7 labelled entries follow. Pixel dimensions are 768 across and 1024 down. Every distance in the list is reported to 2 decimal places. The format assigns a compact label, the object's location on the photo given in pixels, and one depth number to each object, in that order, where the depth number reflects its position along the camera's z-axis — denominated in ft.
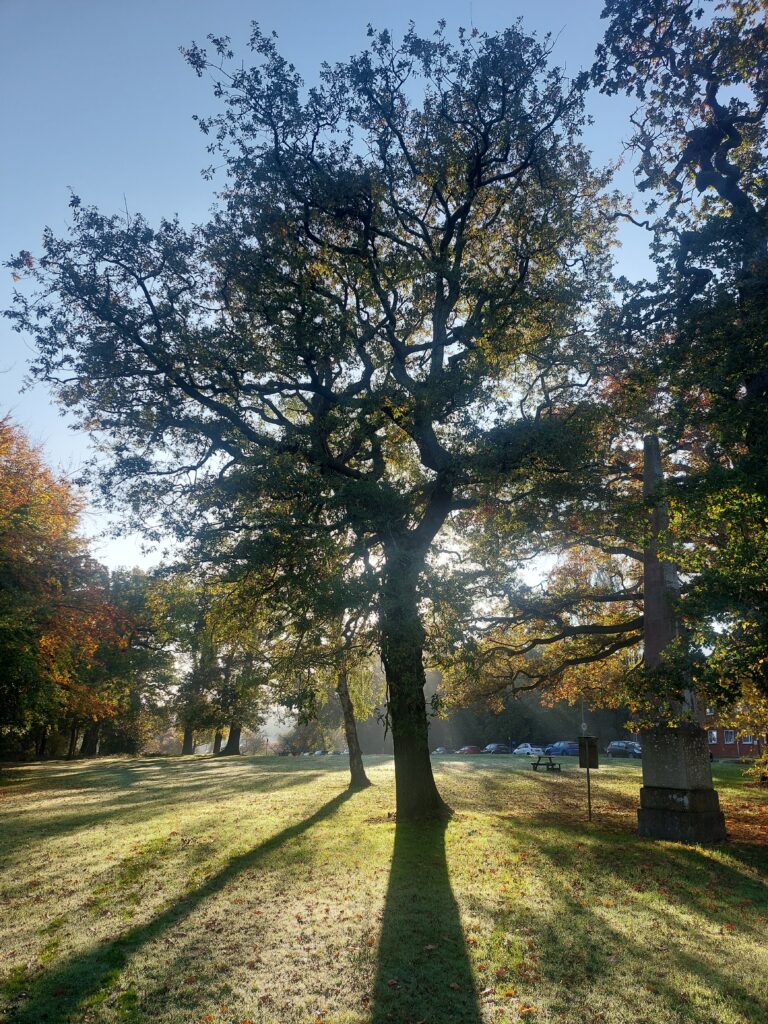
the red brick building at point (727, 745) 178.19
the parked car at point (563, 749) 159.94
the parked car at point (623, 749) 156.35
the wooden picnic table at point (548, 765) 94.27
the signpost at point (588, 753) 50.29
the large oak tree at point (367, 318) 43.68
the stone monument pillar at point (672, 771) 40.78
